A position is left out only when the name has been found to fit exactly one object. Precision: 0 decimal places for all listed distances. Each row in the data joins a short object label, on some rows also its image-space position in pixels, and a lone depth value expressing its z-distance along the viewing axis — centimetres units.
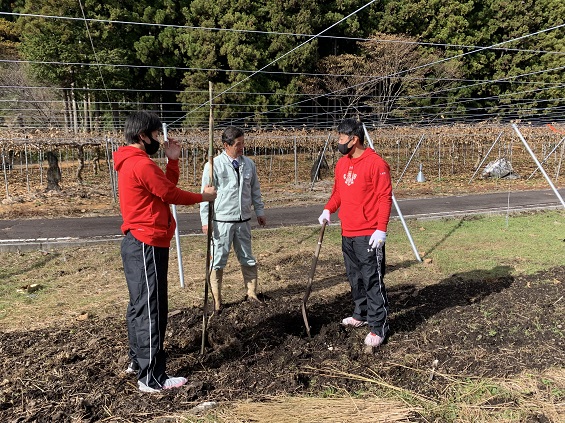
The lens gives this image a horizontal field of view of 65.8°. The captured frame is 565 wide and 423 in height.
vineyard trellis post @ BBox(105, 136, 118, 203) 1415
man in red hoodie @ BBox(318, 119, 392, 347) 368
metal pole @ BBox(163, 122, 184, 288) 554
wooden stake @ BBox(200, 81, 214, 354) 330
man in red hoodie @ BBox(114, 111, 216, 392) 284
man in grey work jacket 443
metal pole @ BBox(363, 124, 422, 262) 657
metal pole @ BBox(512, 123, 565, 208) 661
